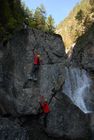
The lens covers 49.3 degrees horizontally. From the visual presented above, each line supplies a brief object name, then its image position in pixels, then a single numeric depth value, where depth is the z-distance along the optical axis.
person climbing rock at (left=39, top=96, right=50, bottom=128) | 8.79
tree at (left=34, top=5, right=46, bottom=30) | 26.59
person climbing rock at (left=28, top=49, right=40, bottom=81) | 8.99
